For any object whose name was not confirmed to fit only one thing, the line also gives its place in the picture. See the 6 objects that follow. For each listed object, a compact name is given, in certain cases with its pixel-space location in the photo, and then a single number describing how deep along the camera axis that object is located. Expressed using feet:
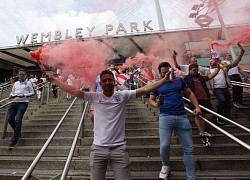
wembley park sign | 66.55
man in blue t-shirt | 9.62
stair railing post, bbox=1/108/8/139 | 17.35
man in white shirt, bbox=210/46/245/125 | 15.64
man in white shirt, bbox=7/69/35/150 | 16.44
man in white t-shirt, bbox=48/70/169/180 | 7.41
